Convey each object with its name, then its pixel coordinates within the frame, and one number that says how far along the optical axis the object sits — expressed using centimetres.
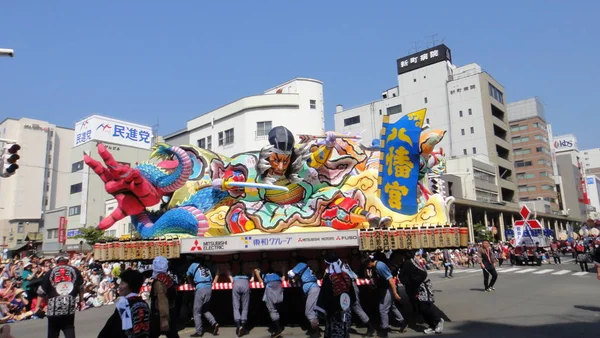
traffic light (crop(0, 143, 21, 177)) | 1284
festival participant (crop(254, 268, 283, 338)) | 981
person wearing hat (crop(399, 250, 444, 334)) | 954
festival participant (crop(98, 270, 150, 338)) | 494
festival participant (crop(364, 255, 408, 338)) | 965
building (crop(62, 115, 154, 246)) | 5338
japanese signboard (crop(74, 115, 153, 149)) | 5503
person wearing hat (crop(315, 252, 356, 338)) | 751
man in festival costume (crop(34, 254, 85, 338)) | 725
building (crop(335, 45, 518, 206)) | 6016
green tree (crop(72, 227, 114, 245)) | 4206
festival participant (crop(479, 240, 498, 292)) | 1458
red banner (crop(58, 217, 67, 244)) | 5503
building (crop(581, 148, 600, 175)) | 12862
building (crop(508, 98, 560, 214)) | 7262
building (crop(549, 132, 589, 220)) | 8131
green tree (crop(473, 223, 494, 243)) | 4594
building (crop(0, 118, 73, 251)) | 6925
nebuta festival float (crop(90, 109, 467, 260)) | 1196
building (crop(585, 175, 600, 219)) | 10184
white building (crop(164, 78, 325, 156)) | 4316
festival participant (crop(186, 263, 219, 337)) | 1020
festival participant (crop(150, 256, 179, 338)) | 622
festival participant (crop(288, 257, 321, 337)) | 934
